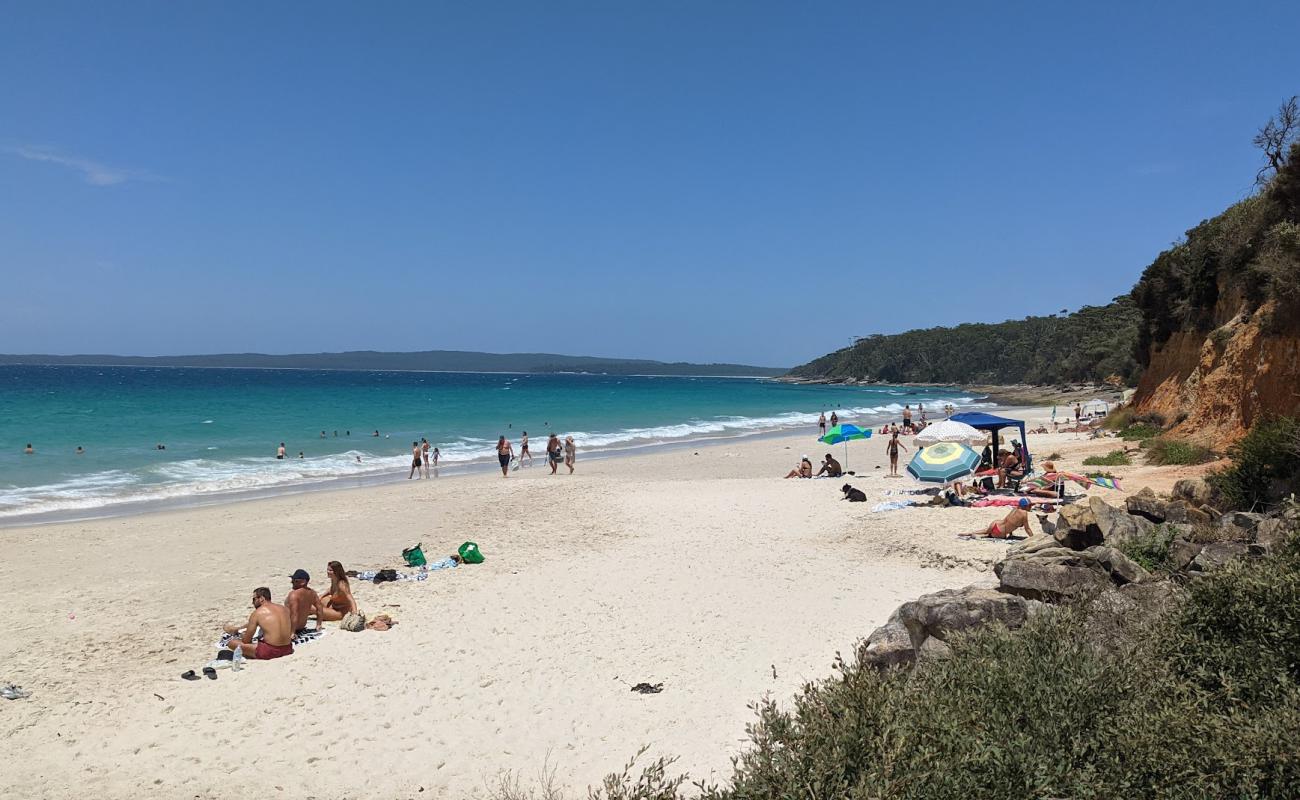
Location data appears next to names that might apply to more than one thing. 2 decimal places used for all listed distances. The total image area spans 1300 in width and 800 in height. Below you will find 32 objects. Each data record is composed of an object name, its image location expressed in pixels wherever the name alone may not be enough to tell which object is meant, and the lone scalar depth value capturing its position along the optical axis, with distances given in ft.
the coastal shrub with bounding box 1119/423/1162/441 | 70.87
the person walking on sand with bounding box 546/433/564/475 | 83.61
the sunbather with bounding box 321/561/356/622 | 30.83
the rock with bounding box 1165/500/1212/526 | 31.50
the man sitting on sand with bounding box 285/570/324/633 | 28.96
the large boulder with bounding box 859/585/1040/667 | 19.76
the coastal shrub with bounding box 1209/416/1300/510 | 33.58
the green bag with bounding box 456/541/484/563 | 40.16
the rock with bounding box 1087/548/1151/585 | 23.38
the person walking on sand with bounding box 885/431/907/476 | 74.18
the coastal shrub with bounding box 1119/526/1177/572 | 26.06
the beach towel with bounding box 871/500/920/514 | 50.60
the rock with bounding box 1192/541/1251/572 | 22.36
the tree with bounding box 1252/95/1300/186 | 61.00
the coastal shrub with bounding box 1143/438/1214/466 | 52.54
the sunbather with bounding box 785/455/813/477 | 73.02
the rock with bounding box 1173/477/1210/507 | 35.83
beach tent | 57.11
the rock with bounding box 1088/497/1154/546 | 28.30
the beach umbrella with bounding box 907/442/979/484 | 49.98
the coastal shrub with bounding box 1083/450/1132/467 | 58.80
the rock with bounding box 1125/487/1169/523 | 31.96
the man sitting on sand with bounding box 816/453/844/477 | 71.67
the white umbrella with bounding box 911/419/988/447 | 55.31
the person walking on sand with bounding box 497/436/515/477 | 80.28
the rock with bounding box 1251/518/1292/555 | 20.41
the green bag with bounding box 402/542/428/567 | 39.45
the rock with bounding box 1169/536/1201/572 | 24.69
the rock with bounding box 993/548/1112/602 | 22.65
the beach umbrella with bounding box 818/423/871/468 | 72.33
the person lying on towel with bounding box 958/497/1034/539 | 39.42
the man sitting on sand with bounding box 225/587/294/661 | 26.66
